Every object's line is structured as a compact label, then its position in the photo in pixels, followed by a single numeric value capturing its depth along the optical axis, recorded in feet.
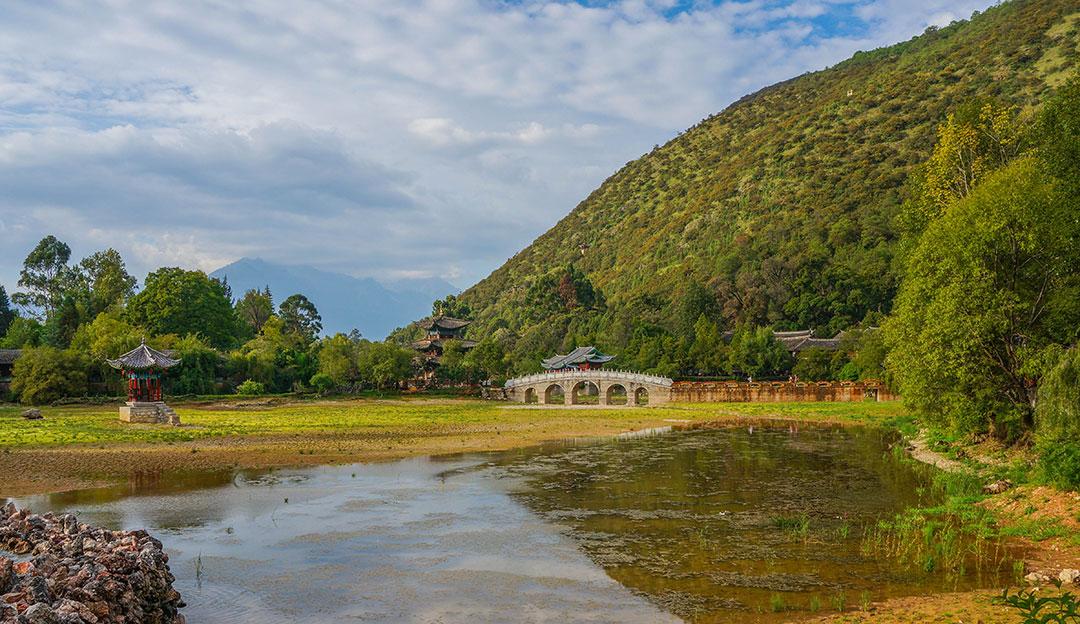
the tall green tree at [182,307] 306.96
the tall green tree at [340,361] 279.08
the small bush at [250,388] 258.57
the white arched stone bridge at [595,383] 256.93
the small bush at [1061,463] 64.03
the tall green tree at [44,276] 367.04
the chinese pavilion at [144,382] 176.24
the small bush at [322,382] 276.00
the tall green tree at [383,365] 283.59
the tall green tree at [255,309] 423.64
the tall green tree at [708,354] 281.95
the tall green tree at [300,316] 429.38
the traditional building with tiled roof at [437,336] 359.50
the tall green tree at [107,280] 327.06
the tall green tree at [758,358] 277.23
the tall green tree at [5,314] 328.80
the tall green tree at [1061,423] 64.49
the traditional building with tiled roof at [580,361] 312.71
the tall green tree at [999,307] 84.94
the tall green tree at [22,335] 290.76
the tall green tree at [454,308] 497.87
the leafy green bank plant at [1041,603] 20.33
